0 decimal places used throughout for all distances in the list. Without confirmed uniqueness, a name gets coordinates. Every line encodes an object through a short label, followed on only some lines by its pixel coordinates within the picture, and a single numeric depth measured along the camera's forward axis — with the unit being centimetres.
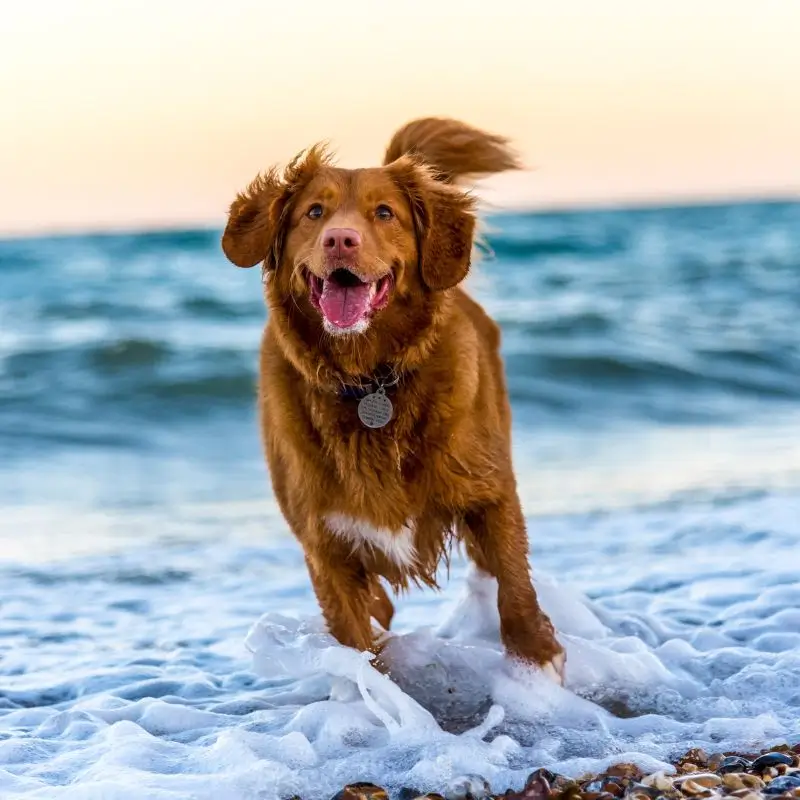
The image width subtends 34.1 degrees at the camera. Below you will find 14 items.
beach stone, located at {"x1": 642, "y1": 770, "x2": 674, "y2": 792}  355
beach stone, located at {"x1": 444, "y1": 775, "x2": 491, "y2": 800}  362
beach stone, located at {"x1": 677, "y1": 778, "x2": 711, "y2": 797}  351
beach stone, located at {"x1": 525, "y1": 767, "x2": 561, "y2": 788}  362
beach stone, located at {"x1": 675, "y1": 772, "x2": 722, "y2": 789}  356
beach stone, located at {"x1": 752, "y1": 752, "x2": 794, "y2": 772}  366
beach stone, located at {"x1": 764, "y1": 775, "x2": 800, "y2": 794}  348
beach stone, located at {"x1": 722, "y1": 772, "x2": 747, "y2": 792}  354
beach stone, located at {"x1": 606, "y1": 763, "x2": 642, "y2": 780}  370
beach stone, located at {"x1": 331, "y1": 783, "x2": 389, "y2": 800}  361
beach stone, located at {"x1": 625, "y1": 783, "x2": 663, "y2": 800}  348
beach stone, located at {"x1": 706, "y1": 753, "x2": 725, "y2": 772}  373
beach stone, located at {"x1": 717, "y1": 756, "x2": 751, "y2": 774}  368
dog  413
